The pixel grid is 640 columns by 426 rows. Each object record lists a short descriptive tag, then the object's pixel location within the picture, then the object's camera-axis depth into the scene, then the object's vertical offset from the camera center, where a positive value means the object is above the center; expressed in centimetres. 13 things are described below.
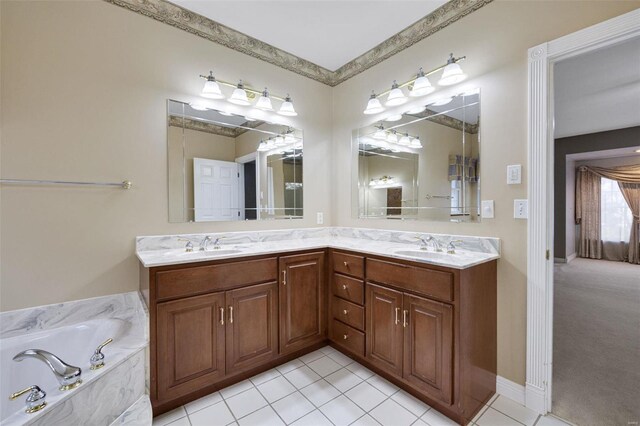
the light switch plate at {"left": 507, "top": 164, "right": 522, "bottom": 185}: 170 +21
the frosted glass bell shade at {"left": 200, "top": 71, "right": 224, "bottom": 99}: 215 +96
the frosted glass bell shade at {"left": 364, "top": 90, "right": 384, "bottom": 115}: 251 +95
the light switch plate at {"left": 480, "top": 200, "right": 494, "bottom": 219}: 184 -2
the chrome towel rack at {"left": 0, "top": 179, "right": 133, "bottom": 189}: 155 +19
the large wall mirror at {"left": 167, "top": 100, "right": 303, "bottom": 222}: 210 +38
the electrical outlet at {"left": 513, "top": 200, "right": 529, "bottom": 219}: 167 -1
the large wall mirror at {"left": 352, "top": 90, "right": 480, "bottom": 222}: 196 +38
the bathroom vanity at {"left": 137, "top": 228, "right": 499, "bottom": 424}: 155 -67
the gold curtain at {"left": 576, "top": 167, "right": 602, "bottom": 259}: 615 -13
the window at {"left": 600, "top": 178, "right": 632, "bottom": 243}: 582 -17
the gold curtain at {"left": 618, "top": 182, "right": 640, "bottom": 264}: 563 -17
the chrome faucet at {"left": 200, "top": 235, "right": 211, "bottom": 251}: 211 -25
